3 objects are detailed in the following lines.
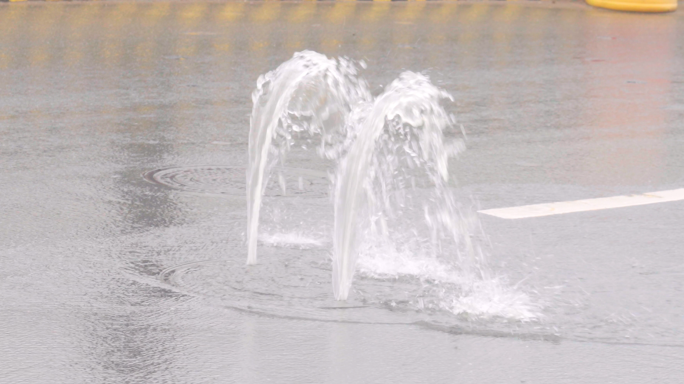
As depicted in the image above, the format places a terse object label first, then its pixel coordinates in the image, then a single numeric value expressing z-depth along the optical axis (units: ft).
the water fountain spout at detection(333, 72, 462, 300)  33.73
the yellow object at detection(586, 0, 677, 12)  148.25
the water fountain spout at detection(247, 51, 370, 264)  38.81
